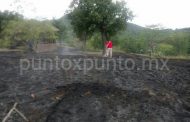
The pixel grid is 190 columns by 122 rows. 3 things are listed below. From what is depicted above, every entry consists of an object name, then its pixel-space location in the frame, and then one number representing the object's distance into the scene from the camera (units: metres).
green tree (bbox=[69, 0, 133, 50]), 13.56
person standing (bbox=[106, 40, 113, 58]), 10.05
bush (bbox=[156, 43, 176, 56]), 22.49
